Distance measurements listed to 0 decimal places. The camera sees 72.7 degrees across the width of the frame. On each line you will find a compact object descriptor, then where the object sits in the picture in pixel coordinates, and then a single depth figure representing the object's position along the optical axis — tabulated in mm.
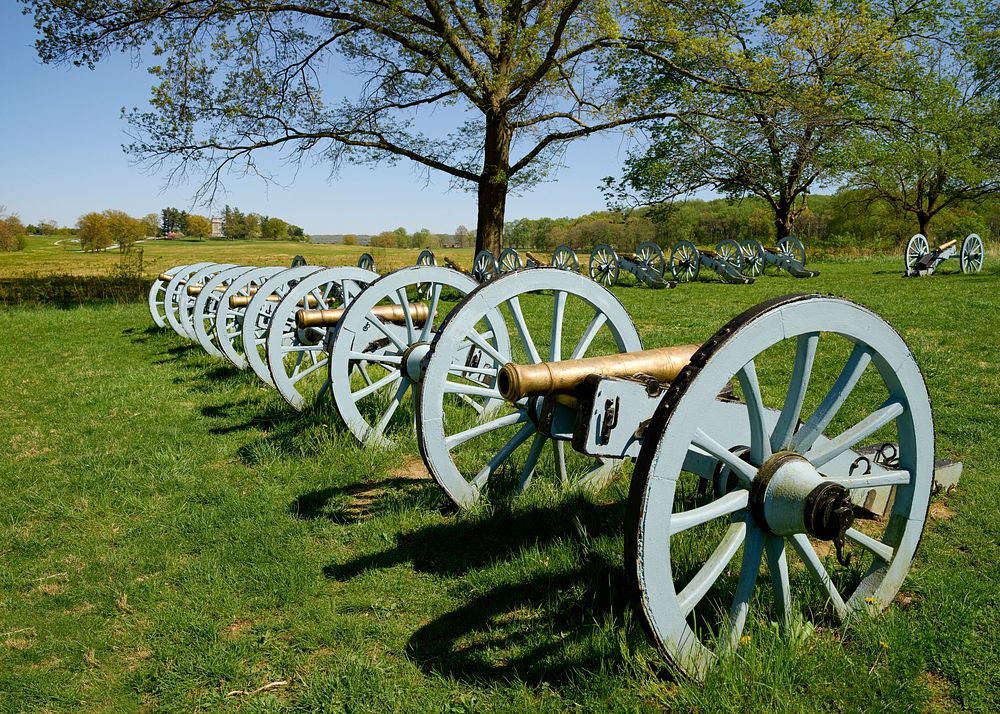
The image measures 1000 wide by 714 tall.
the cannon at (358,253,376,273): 14647
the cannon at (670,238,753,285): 20906
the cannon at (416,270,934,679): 2027
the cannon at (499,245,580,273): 19195
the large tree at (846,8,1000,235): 28406
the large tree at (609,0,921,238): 15344
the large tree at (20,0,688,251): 14711
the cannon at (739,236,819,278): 21125
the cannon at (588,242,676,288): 19500
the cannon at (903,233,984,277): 17438
